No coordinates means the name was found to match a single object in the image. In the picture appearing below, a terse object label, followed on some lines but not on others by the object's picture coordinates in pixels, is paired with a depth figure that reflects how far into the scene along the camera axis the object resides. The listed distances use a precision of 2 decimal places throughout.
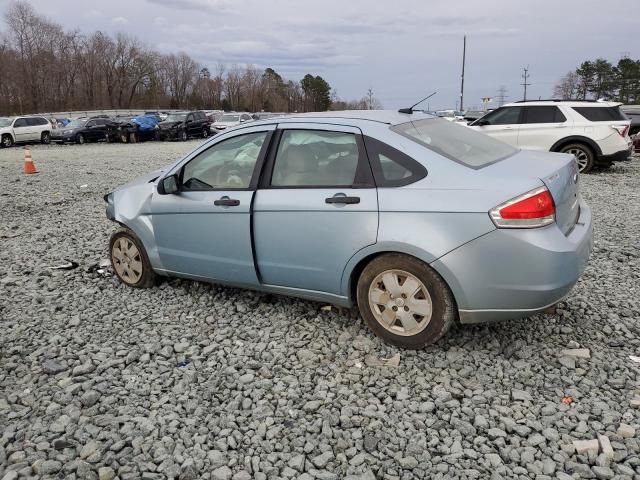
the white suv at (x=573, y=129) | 11.84
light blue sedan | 3.27
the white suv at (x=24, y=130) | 26.49
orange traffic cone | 15.00
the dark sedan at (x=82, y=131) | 28.59
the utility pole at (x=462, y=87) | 52.66
